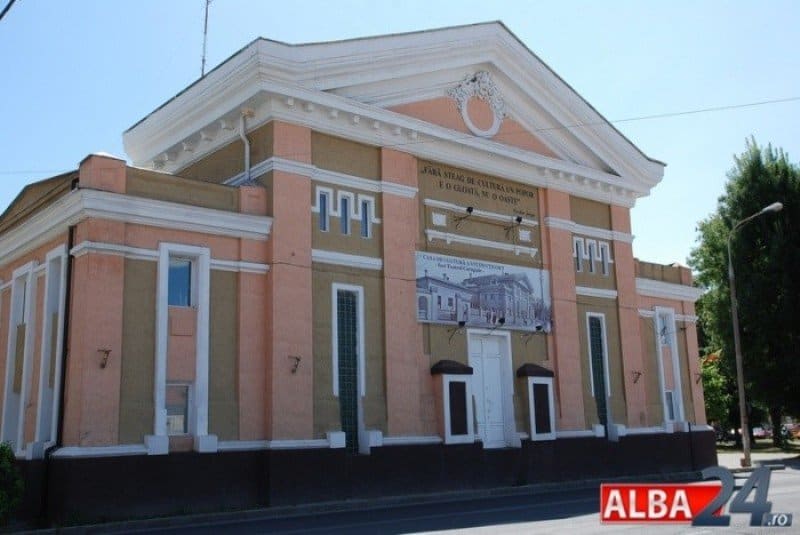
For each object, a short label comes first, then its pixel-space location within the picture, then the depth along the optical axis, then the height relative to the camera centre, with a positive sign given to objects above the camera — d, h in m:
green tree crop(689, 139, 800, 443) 36.81 +6.57
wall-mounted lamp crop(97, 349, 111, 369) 17.34 +1.79
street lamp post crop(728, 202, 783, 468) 30.45 +1.95
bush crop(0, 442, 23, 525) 14.80 -0.55
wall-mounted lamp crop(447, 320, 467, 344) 23.62 +3.01
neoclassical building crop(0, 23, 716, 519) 17.97 +3.70
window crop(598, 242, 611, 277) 28.91 +5.93
